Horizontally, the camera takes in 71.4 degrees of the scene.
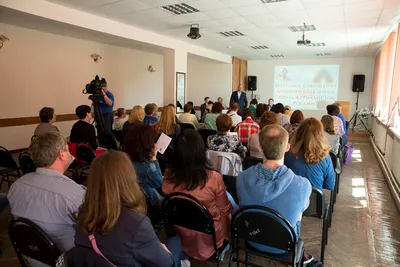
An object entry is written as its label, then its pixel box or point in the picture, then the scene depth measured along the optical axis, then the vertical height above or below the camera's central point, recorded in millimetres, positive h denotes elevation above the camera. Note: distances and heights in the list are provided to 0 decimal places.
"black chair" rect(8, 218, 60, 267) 1396 -778
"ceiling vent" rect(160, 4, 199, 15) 4934 +1523
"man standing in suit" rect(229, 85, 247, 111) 10755 -131
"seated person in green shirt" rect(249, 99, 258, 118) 8055 -340
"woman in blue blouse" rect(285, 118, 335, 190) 2455 -538
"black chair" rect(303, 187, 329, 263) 2115 -878
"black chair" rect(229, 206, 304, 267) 1567 -798
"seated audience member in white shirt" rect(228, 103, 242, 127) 5373 -387
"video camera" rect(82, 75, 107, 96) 5270 +94
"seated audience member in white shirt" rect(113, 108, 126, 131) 5229 -526
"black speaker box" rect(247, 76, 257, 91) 12469 +484
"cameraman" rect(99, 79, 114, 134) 5496 -318
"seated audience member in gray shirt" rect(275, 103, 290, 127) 5168 -457
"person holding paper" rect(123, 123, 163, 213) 2212 -535
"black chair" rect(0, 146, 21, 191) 3333 -885
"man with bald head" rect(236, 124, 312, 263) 1651 -546
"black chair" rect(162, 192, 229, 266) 1690 -762
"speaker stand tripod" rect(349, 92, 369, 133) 10484 -949
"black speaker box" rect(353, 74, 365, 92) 10688 +501
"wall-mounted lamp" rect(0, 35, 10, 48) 5700 +1063
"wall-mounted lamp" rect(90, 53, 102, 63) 7836 +999
